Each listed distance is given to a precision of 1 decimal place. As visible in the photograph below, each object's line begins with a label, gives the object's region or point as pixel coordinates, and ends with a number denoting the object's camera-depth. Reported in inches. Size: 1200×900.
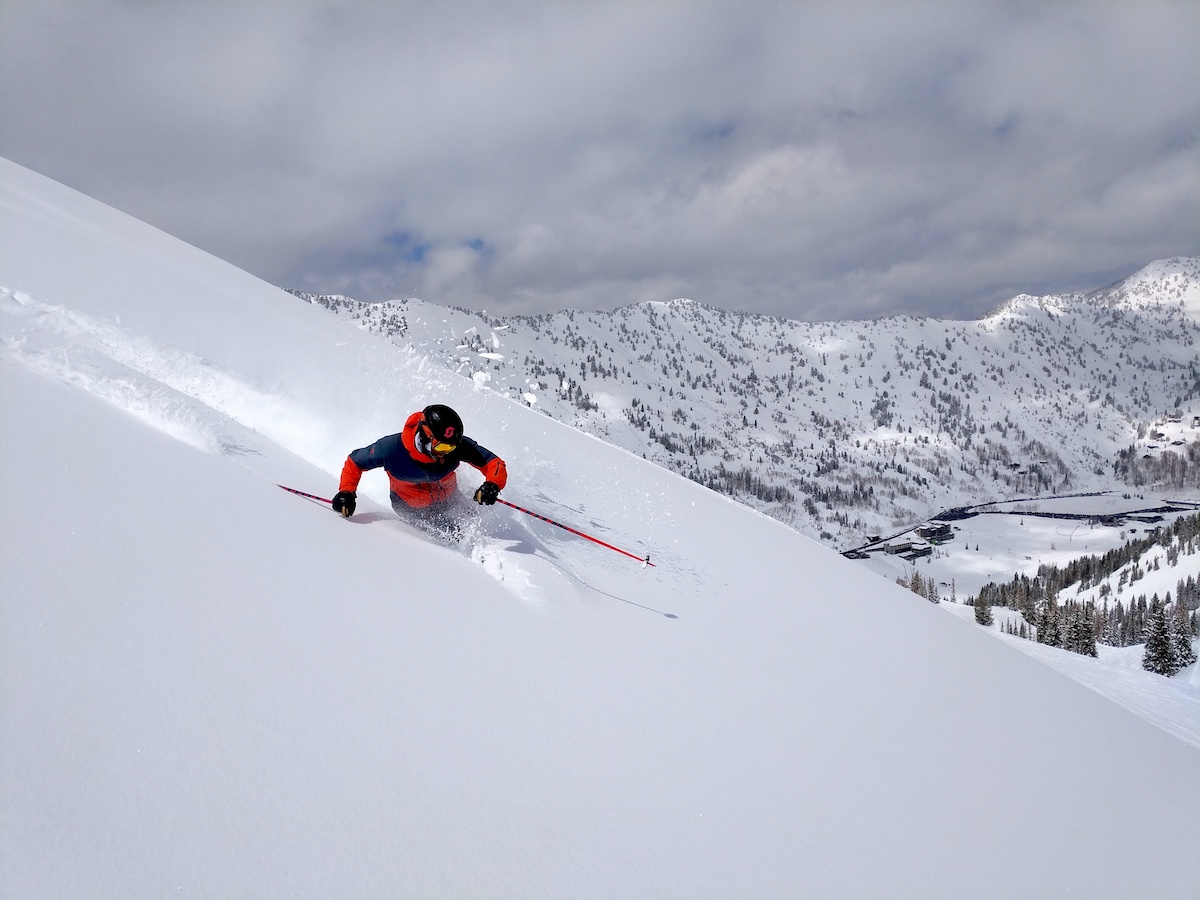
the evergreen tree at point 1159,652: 2578.7
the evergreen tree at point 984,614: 4045.3
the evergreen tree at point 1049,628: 2918.6
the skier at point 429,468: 293.6
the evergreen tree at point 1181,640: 2679.6
